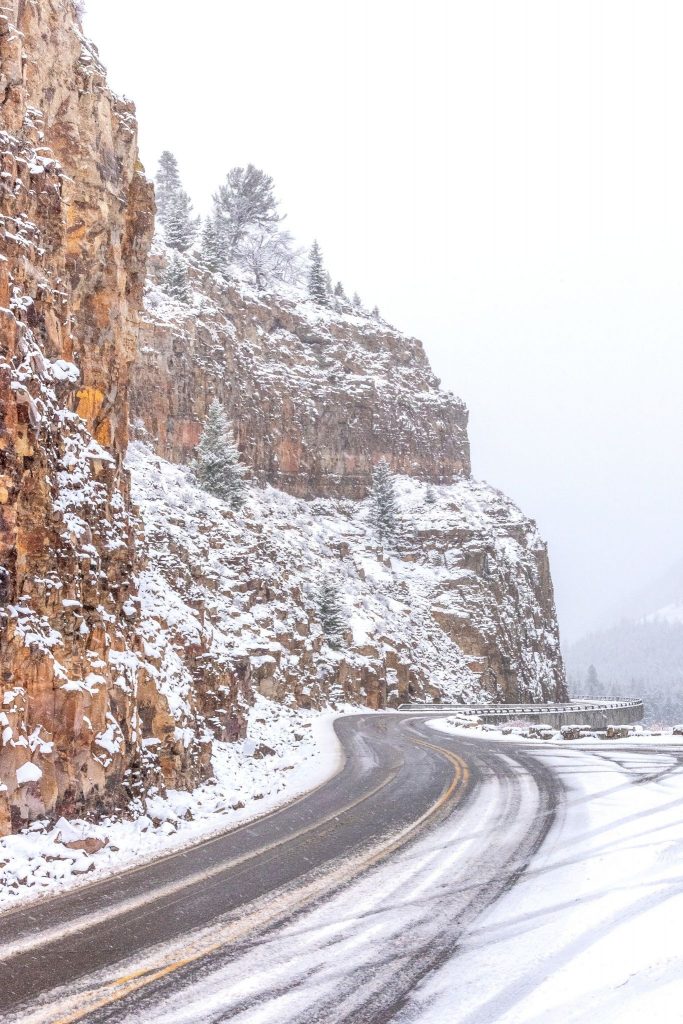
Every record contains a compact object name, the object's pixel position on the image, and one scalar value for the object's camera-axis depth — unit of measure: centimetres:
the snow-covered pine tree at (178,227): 6694
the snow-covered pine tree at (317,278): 8056
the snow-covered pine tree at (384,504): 6694
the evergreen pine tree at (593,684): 18312
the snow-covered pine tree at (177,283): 5759
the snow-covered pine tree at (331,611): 4731
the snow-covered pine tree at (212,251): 6462
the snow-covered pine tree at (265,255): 7819
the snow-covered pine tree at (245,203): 7994
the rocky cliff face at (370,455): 5234
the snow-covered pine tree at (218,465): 4281
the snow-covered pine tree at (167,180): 7456
